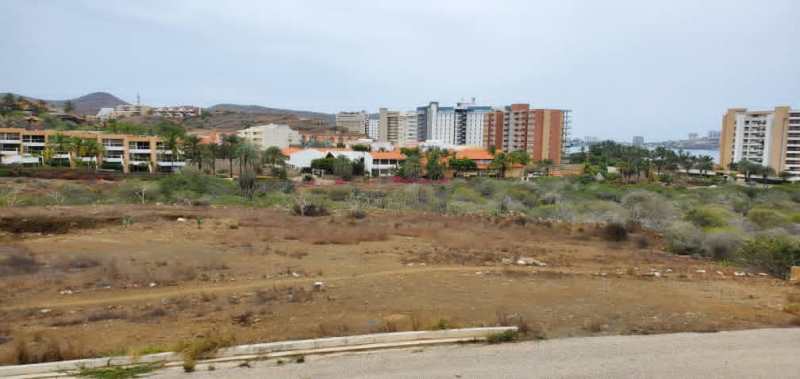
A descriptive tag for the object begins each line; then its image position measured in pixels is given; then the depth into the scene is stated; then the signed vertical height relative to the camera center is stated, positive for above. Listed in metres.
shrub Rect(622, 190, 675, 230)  25.44 -3.13
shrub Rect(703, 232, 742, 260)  18.28 -3.06
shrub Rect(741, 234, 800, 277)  15.88 -2.91
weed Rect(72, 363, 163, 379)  7.00 -2.92
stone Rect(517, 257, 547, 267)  15.58 -3.19
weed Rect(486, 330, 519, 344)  8.33 -2.81
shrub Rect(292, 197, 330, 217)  26.67 -3.29
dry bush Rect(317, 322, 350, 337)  8.60 -2.89
